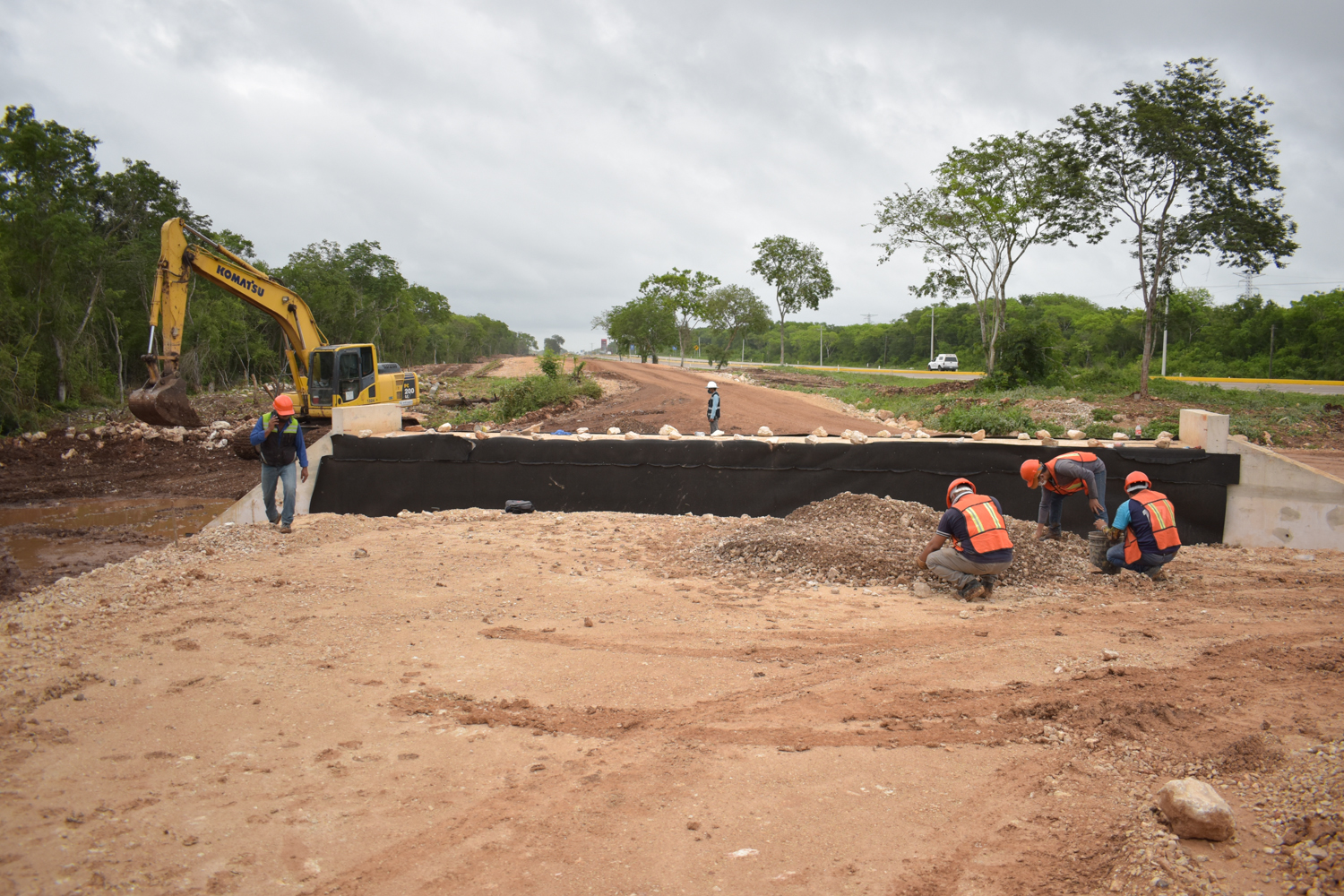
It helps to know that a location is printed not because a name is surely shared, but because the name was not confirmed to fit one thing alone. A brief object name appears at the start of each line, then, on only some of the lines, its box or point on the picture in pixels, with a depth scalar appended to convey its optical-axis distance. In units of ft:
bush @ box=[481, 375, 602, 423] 71.36
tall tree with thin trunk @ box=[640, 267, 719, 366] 163.94
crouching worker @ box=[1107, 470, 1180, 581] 21.48
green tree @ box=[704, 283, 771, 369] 160.98
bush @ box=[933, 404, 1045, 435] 56.00
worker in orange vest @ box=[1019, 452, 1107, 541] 24.34
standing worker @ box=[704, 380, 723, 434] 47.26
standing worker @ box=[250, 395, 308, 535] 28.19
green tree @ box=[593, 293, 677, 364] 173.58
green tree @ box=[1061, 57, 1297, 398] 65.46
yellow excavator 43.37
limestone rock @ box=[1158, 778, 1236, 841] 9.43
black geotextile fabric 28.27
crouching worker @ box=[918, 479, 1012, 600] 20.44
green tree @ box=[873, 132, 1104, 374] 88.17
